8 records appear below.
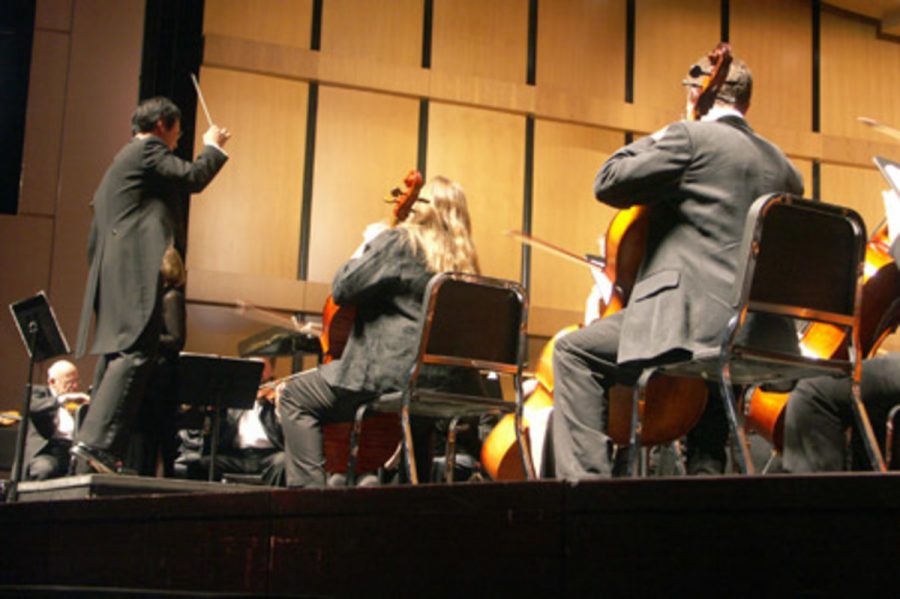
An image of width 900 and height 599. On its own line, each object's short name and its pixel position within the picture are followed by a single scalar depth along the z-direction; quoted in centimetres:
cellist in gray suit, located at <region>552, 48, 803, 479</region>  271
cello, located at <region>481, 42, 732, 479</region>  296
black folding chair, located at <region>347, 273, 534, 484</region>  326
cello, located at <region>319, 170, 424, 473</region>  393
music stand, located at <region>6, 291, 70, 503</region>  422
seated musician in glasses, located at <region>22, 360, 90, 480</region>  602
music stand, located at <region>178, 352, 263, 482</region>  492
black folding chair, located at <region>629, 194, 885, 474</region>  250
